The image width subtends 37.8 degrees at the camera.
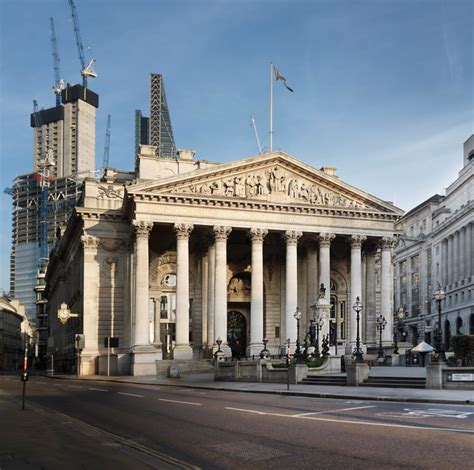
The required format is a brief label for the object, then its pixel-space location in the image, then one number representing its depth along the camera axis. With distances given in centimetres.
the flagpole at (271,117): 6794
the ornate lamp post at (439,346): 3272
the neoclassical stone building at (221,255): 6006
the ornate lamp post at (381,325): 6050
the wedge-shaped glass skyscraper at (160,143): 19138
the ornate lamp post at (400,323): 6174
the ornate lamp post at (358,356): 4241
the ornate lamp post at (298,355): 4279
